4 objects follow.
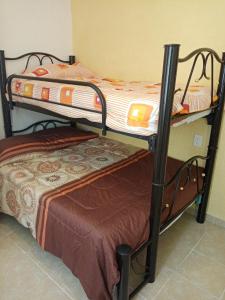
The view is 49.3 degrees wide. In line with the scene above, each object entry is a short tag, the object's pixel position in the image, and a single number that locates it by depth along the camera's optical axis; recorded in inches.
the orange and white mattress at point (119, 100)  50.2
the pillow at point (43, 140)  80.7
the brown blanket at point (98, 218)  49.0
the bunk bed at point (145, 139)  47.0
